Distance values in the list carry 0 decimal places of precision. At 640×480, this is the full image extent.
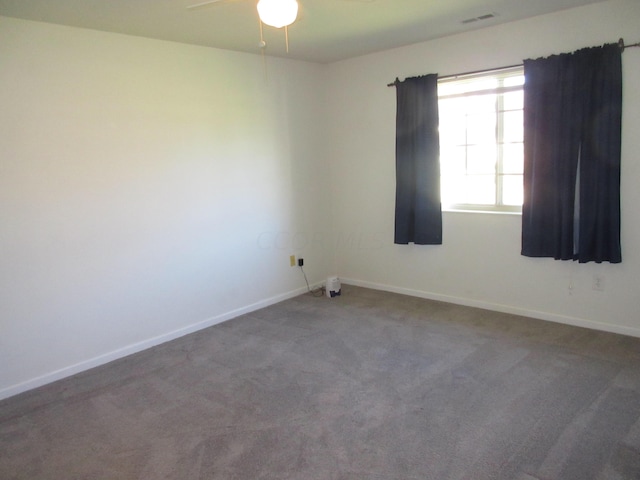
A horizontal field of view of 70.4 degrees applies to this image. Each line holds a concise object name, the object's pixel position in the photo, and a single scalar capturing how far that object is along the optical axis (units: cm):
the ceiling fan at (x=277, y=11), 192
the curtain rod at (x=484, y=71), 305
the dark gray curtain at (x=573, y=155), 315
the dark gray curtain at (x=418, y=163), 407
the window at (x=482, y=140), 376
